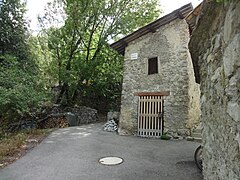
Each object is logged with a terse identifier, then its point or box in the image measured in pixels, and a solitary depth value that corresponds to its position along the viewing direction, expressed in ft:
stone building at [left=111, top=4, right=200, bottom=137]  26.91
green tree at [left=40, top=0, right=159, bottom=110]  41.60
